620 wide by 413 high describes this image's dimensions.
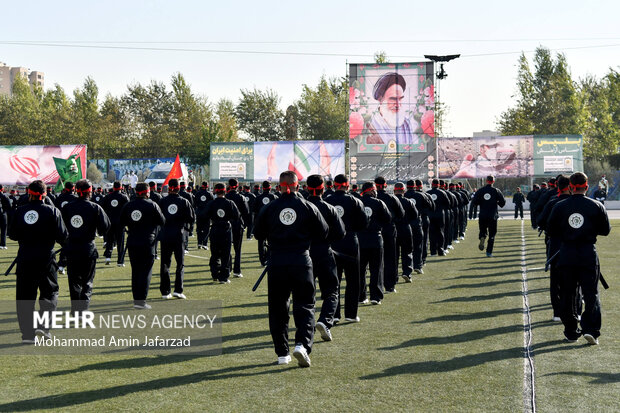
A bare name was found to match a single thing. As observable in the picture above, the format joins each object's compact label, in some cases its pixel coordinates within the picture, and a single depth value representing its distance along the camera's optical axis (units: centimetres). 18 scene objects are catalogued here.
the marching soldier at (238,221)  1728
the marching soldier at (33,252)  956
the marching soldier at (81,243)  1086
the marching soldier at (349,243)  1027
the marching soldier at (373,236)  1159
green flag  4629
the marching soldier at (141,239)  1230
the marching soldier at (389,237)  1314
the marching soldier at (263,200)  1894
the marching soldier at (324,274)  914
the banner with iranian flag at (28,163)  5634
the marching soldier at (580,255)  888
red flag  3612
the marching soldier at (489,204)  2038
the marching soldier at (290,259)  784
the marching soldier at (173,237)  1348
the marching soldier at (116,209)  1814
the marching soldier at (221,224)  1575
